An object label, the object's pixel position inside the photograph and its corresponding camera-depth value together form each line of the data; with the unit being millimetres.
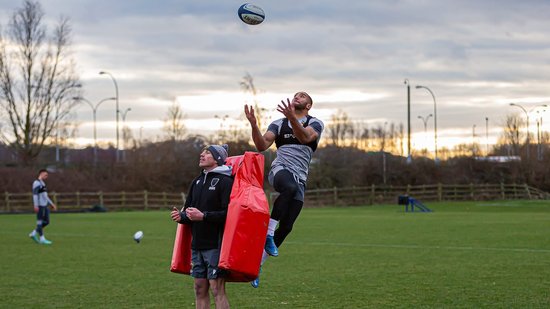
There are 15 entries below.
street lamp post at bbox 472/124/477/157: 92350
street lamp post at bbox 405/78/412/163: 73188
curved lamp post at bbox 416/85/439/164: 87188
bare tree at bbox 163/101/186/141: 87250
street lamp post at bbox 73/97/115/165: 76906
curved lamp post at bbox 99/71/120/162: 85062
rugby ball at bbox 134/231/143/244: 27281
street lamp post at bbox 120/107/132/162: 85025
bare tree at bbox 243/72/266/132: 72000
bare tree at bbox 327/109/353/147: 110312
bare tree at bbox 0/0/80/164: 73938
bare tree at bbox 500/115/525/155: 111562
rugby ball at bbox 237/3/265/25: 10211
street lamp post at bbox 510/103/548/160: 92062
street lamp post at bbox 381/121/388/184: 80694
